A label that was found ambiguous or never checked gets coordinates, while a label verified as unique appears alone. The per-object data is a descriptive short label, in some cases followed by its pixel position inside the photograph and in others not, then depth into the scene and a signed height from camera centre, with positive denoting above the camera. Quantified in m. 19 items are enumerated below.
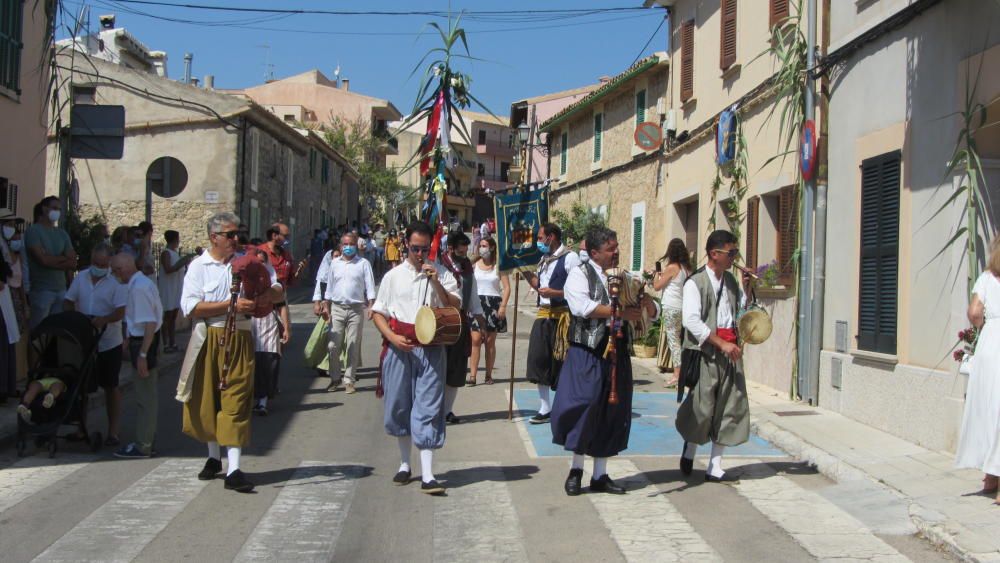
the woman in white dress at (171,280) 14.45 +0.03
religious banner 10.53 +0.70
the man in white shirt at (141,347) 8.06 -0.57
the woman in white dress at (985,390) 6.44 -0.53
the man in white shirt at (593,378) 7.07 -0.60
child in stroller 7.90 -0.94
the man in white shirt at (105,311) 8.44 -0.28
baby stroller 8.05 -0.78
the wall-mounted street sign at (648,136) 18.72 +3.13
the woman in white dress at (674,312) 12.31 -0.16
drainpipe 10.90 +0.35
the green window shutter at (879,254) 9.30 +0.51
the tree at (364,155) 55.84 +7.87
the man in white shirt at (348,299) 12.20 -0.14
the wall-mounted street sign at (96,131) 11.48 +1.75
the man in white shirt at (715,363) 7.46 -0.48
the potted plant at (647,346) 16.33 -0.80
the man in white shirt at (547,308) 9.64 -0.13
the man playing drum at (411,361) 7.08 -0.52
